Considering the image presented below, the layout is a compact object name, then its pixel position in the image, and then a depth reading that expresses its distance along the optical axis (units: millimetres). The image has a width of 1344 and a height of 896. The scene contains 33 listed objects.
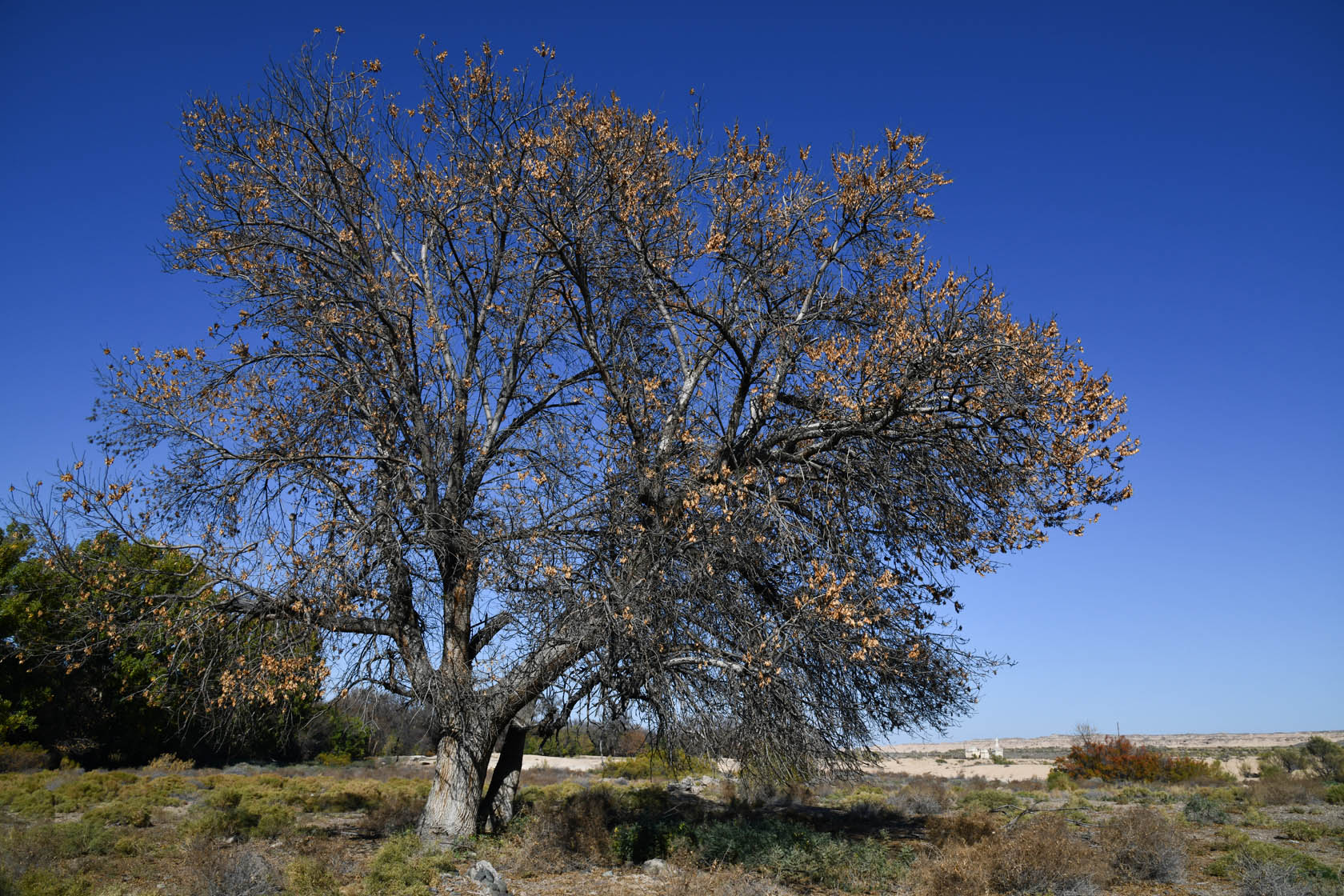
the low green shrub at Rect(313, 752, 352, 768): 38031
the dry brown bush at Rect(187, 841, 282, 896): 8273
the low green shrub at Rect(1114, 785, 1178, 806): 22859
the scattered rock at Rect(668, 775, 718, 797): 24453
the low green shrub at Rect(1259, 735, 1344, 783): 30562
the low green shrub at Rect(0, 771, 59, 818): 15375
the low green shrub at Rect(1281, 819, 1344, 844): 14625
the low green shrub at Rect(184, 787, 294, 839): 13219
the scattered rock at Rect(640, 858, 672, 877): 10850
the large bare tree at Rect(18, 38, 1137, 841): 9781
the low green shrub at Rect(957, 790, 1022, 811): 21234
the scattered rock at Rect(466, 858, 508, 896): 9180
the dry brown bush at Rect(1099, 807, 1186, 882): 11273
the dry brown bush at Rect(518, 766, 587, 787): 29031
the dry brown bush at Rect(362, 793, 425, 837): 14273
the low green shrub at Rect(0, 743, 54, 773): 24562
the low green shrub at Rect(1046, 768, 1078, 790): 29766
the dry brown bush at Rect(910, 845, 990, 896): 9523
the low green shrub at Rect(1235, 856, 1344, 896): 9203
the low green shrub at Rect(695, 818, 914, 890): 10594
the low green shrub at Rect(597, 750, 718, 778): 30844
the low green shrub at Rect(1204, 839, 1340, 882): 10438
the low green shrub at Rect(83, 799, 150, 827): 14123
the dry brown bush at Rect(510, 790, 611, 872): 11219
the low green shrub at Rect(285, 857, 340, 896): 8516
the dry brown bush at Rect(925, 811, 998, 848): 12549
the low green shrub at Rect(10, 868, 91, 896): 7684
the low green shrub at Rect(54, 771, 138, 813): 16688
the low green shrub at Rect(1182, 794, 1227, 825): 16922
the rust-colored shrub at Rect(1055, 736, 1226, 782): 31109
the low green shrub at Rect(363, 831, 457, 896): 8844
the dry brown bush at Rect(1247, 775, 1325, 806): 21406
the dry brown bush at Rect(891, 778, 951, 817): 20203
